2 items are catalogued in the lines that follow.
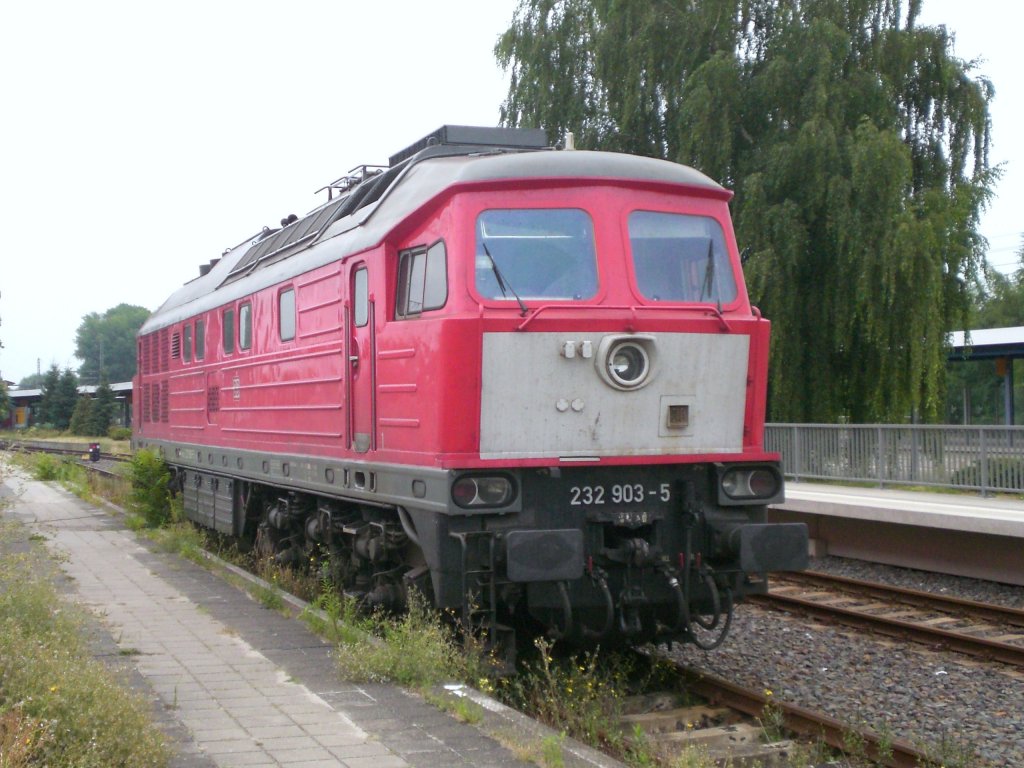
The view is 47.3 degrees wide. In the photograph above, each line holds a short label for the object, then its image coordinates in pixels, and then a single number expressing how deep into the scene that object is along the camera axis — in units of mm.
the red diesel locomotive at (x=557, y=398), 6996
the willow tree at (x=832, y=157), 19547
